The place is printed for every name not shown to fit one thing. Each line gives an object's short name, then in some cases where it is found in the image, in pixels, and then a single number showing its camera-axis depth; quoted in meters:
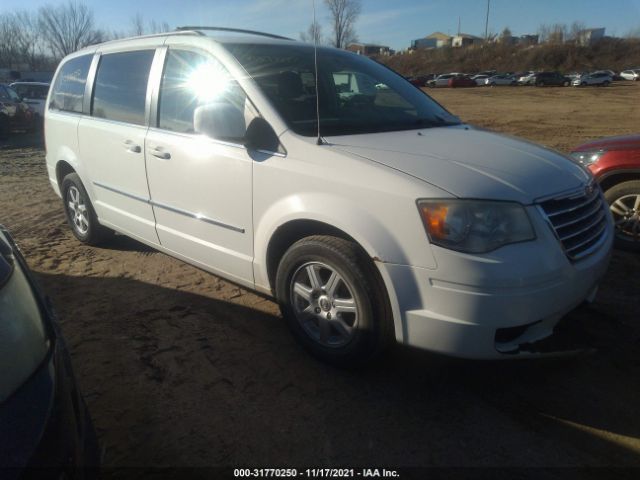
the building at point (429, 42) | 95.06
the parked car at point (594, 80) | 44.09
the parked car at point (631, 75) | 49.59
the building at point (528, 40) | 72.28
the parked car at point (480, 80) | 51.91
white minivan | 2.23
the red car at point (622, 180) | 4.48
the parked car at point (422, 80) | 53.90
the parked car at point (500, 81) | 49.41
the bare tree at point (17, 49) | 71.07
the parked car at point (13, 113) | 13.83
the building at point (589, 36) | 59.60
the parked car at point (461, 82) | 49.41
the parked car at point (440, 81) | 50.00
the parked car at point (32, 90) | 17.17
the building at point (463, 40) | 84.95
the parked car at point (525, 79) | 47.69
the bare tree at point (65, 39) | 70.00
